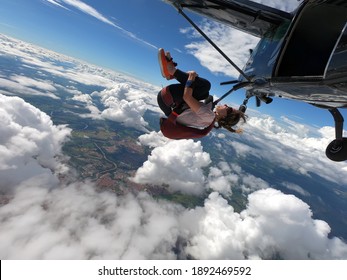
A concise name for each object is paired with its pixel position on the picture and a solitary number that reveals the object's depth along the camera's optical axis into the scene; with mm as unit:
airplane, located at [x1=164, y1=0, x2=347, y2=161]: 3170
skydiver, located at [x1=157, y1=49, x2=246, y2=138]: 2943
